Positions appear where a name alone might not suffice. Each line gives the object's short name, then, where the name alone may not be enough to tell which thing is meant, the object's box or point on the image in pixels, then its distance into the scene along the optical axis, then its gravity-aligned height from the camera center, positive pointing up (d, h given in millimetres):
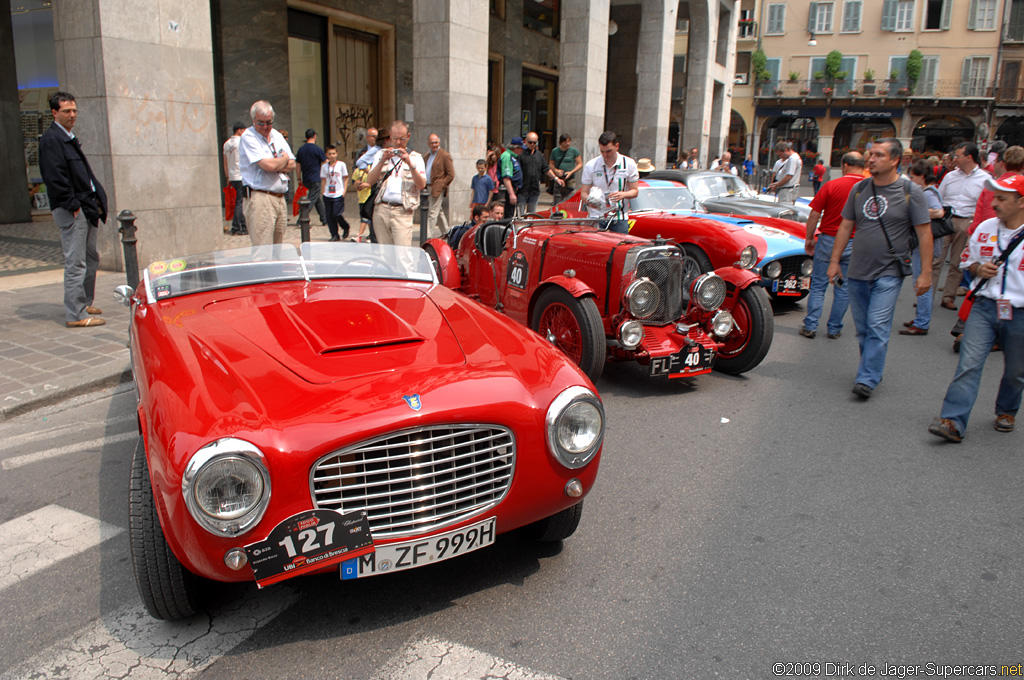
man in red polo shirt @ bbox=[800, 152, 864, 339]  7242 -433
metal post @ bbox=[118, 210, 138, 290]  6074 -538
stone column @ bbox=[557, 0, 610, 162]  17500 +2885
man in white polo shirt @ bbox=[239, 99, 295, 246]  7012 +80
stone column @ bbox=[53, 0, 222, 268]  8445 +782
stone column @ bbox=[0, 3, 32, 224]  12867 +522
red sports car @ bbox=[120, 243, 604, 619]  2303 -855
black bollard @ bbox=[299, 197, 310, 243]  12312 -429
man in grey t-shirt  5352 -344
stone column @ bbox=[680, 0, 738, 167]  27391 +4983
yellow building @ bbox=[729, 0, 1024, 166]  47625 +8191
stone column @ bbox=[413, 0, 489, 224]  13172 +1932
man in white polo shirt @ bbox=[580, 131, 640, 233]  8180 +119
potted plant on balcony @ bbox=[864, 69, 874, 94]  49466 +7560
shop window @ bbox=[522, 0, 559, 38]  24172 +5730
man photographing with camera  8000 -11
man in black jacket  6359 -211
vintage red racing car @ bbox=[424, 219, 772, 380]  5359 -841
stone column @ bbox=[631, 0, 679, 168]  22234 +3396
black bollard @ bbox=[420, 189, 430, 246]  10141 -367
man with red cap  4344 -638
